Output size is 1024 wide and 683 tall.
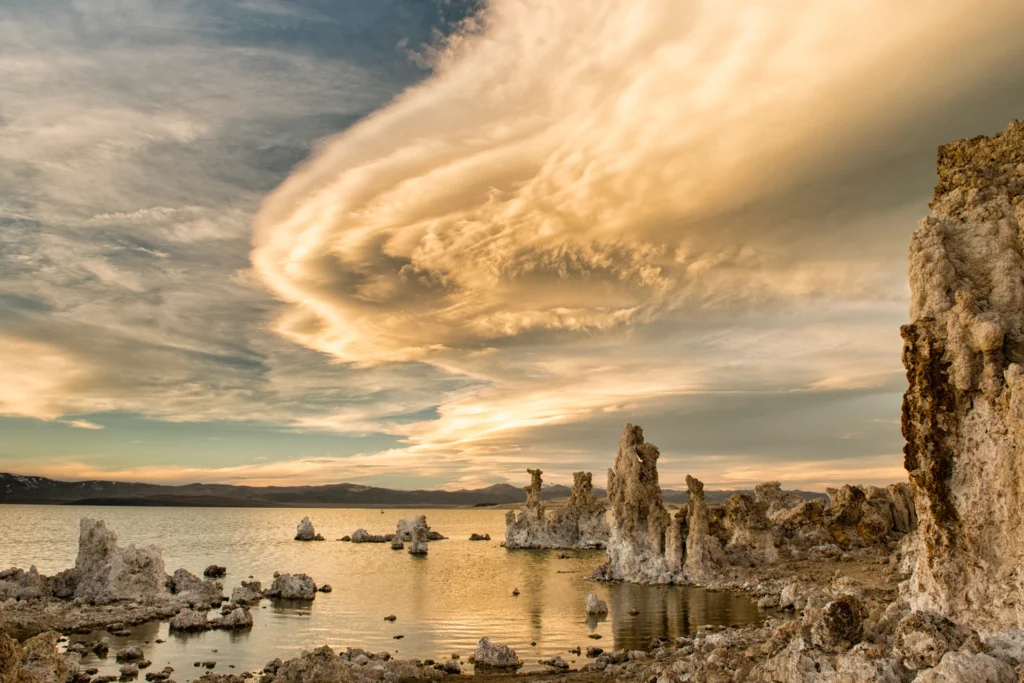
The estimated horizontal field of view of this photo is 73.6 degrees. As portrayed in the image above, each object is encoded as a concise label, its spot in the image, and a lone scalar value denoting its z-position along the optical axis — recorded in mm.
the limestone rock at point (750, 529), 55688
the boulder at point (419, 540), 96062
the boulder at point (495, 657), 28438
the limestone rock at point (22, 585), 42562
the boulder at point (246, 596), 47250
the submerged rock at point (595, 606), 41094
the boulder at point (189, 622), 37094
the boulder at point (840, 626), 16672
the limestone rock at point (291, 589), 50375
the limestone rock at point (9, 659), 12370
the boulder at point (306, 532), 130625
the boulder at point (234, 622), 38219
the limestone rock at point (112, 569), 44688
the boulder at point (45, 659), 17375
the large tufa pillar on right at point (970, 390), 17297
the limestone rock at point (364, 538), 127438
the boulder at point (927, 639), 13453
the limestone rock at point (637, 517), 58969
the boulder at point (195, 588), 46325
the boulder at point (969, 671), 11953
